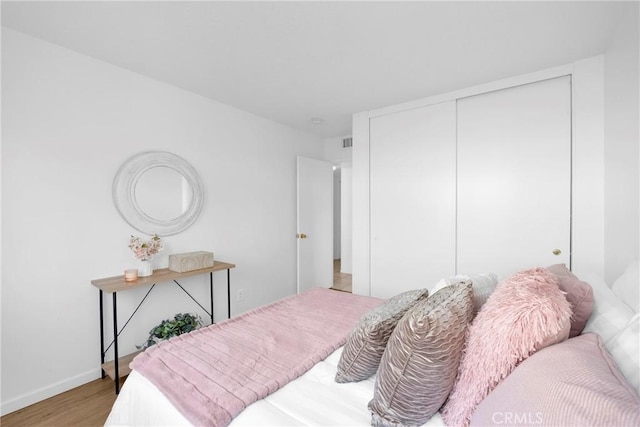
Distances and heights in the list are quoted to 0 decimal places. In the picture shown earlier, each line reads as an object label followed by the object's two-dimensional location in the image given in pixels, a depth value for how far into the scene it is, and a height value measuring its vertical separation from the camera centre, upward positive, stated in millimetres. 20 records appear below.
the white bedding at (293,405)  974 -730
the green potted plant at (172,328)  2391 -1027
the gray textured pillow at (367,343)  1114 -537
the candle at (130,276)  2201 -506
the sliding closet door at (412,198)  2912 +149
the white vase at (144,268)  2342 -477
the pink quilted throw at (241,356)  1064 -707
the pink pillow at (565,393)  555 -398
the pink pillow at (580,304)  1017 -342
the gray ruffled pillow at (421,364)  846 -479
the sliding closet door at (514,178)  2391 +306
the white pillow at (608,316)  913 -363
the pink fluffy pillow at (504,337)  793 -373
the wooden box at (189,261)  2494 -452
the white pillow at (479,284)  1228 -368
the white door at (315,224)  4043 -185
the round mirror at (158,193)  2371 +178
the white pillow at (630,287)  1026 -306
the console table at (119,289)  2043 -558
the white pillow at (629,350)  717 -395
